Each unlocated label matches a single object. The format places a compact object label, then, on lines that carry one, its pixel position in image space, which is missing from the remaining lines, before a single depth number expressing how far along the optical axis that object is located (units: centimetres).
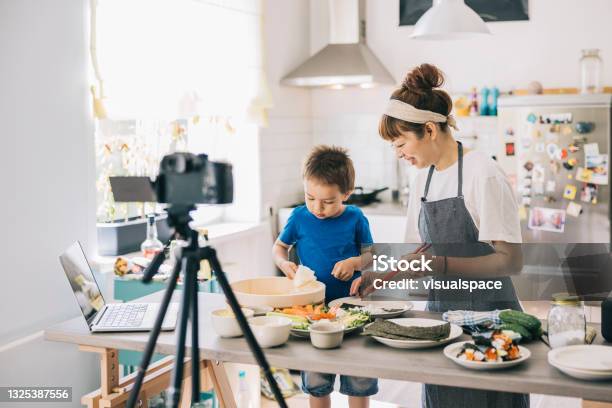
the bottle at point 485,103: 509
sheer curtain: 343
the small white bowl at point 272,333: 198
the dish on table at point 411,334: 194
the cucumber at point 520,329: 200
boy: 263
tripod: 170
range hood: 499
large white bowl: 227
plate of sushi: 176
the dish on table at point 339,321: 206
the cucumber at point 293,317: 212
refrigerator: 451
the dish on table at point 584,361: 167
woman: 227
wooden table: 169
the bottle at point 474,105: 510
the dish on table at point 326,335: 195
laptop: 222
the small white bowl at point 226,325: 207
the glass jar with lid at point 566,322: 188
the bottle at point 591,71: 477
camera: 170
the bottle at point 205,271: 319
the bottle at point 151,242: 333
